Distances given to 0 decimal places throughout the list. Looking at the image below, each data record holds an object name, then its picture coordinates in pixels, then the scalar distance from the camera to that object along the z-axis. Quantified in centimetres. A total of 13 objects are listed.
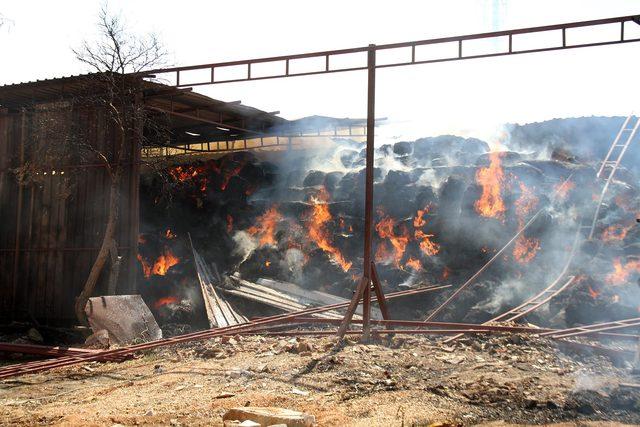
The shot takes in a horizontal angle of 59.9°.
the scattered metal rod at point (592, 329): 909
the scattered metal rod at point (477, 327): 945
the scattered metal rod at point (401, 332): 953
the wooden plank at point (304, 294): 1474
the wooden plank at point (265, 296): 1449
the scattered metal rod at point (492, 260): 1289
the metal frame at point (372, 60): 953
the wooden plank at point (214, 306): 1390
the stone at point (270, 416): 525
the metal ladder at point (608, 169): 1465
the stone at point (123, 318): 1195
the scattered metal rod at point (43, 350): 1028
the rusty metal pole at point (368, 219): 961
